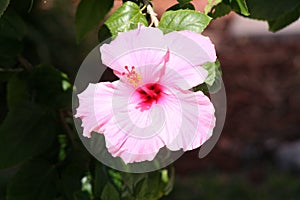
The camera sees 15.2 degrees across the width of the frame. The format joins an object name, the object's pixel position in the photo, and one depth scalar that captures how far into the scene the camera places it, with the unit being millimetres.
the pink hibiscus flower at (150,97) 884
